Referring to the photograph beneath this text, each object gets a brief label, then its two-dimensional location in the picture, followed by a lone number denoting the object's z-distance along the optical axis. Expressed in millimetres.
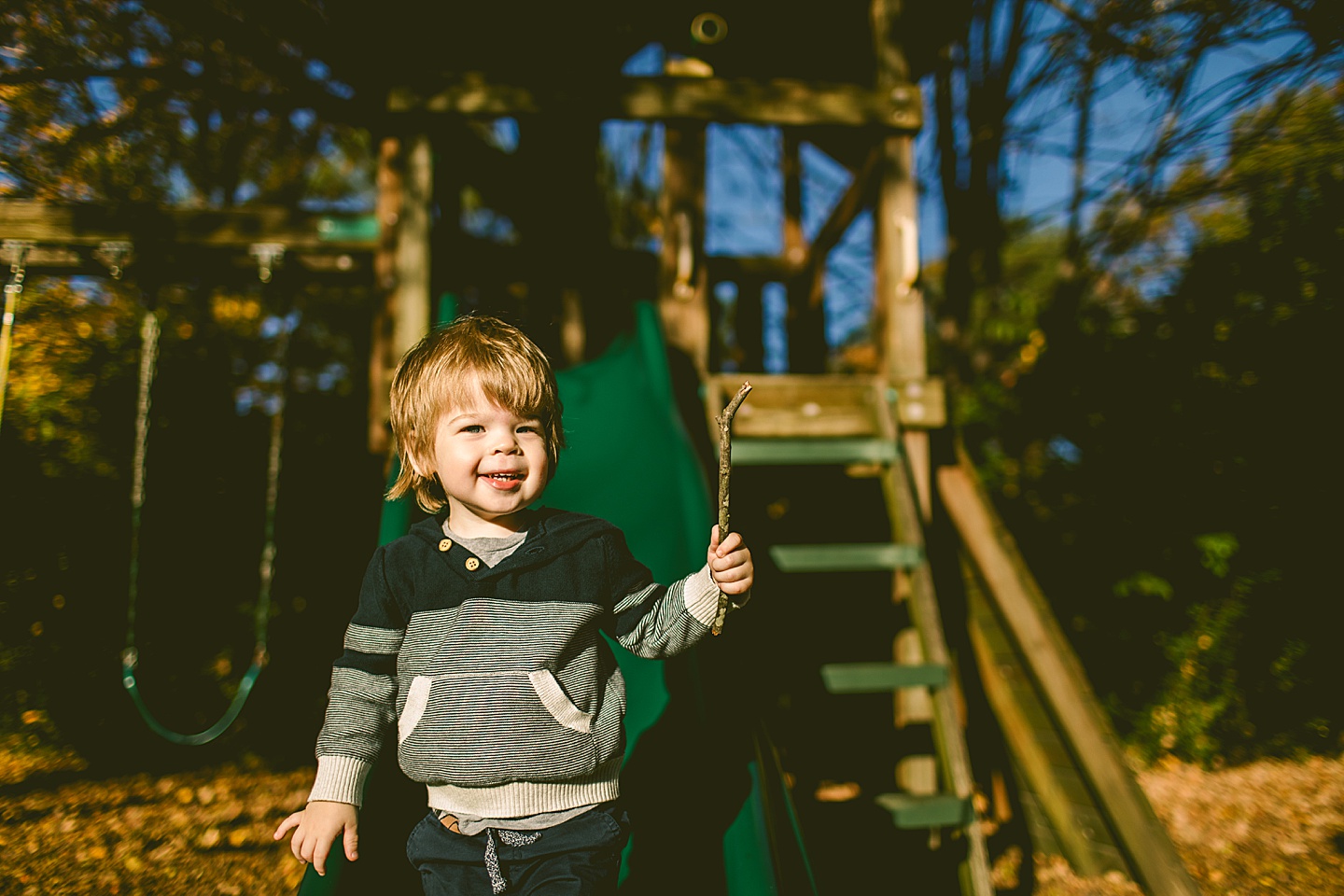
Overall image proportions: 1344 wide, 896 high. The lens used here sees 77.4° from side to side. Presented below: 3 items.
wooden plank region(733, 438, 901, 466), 3336
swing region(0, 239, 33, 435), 3249
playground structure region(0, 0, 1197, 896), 3117
